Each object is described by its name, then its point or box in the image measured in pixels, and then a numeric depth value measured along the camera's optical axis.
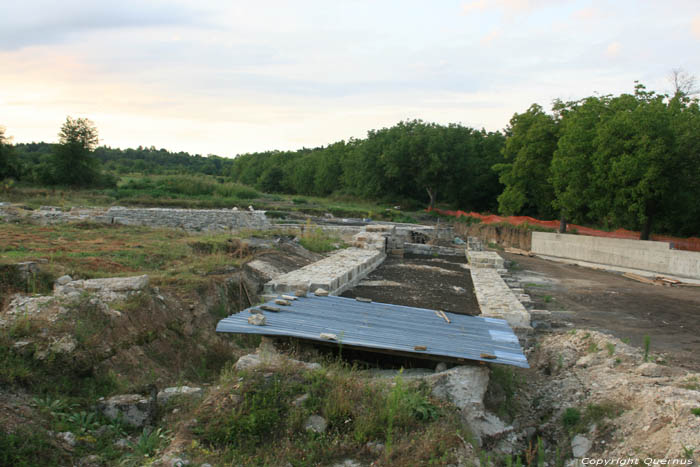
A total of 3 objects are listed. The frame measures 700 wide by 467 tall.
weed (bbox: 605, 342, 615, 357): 6.41
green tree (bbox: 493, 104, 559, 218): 27.45
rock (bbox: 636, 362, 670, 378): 5.52
